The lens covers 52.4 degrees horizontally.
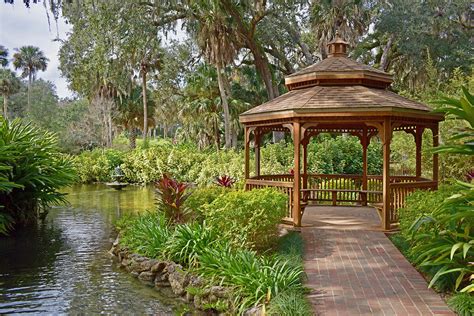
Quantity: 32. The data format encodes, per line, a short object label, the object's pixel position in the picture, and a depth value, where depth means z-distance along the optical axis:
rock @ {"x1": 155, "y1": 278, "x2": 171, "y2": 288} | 8.52
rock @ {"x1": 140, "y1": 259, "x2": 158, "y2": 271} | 8.97
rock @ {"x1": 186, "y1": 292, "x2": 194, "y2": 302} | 7.59
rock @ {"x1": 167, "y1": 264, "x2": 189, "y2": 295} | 7.91
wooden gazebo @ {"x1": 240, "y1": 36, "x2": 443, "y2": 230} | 10.23
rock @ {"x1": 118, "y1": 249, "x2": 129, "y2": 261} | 10.05
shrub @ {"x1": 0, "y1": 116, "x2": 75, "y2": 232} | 13.20
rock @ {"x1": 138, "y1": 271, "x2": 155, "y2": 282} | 8.83
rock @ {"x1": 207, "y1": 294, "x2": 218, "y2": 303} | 6.96
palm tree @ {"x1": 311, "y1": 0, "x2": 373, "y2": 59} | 25.38
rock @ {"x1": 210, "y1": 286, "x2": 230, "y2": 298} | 6.80
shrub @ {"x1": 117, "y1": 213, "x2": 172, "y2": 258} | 9.38
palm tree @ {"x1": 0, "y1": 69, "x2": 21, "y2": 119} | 51.44
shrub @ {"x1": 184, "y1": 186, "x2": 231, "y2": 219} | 11.21
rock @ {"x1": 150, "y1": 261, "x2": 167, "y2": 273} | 8.79
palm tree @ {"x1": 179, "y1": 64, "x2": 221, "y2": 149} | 30.17
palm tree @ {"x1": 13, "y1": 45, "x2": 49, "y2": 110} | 57.44
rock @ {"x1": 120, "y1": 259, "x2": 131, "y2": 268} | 9.67
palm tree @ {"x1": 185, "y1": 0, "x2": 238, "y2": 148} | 22.88
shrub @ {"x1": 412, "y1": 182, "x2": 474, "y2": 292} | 5.82
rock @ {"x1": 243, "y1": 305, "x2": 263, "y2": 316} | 6.01
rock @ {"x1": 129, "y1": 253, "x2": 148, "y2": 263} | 9.29
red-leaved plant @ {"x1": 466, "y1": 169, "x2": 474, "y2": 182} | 9.53
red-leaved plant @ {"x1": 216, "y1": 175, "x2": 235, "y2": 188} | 14.05
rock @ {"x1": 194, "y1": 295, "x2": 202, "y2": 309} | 7.21
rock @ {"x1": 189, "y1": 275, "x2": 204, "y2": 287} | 7.51
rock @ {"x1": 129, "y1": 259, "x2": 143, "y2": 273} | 9.18
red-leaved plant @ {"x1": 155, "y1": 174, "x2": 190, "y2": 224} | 10.95
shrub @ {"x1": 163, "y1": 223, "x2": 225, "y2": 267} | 8.38
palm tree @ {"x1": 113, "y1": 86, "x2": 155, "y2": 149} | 40.53
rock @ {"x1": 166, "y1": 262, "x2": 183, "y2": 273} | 8.32
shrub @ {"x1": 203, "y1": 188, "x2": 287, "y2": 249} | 8.42
